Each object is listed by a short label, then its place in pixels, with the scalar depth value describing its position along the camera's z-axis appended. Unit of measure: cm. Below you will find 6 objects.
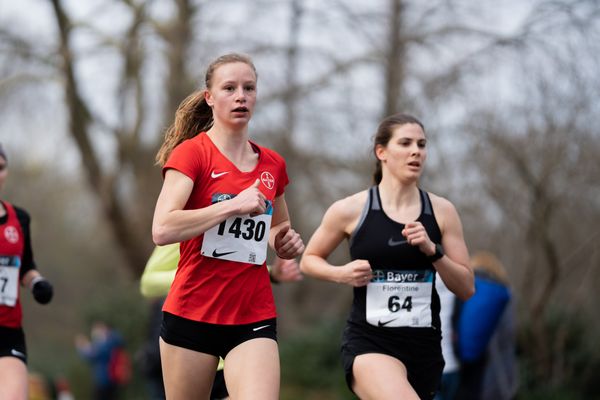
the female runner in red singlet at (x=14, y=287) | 942
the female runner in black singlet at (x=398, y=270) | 871
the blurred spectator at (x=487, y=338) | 1334
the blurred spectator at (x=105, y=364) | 2800
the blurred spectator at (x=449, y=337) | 1284
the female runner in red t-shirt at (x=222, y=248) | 712
